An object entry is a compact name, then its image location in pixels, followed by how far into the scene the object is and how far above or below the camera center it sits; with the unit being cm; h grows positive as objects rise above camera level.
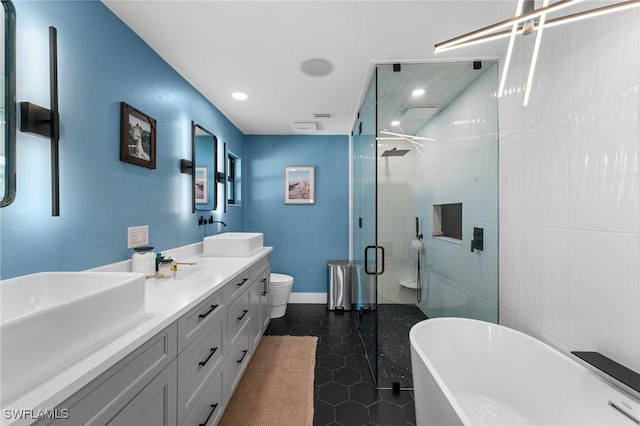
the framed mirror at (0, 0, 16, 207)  94 +37
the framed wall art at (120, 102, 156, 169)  157 +46
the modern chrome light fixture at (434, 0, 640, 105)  83 +64
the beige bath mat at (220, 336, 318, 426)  170 -129
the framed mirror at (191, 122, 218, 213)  240 +41
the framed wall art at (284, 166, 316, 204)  387 +37
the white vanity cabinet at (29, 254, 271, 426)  78 -64
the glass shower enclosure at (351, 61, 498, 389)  202 +8
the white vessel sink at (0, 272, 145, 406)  60 -31
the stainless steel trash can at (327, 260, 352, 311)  350 -97
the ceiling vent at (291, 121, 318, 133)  329 +106
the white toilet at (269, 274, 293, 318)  319 -99
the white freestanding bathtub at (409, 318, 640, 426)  110 -82
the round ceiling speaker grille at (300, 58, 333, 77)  200 +110
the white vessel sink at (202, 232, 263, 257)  239 -31
